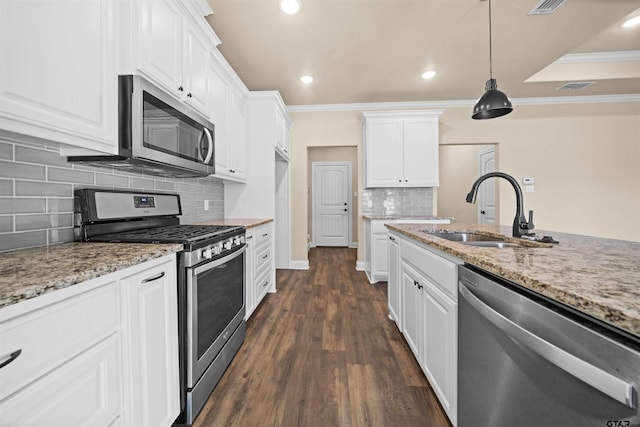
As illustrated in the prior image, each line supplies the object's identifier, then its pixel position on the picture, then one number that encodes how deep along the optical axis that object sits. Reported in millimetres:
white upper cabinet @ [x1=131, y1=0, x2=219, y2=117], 1346
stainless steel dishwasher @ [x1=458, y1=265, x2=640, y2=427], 463
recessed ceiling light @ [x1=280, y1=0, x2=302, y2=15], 2051
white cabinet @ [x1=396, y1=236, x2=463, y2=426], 1134
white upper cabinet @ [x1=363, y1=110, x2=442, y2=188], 3914
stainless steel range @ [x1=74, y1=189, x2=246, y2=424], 1269
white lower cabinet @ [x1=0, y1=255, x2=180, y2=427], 601
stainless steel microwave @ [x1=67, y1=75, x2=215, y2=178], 1260
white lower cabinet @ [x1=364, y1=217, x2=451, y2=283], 3531
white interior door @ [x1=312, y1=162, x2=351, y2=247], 6551
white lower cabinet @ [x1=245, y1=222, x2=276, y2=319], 2344
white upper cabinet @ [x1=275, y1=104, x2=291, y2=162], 3395
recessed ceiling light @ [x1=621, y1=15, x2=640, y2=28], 2402
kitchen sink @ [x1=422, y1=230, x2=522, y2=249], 1660
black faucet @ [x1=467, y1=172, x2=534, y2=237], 1348
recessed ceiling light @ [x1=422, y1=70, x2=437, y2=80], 3291
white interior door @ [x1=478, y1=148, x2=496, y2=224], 5227
